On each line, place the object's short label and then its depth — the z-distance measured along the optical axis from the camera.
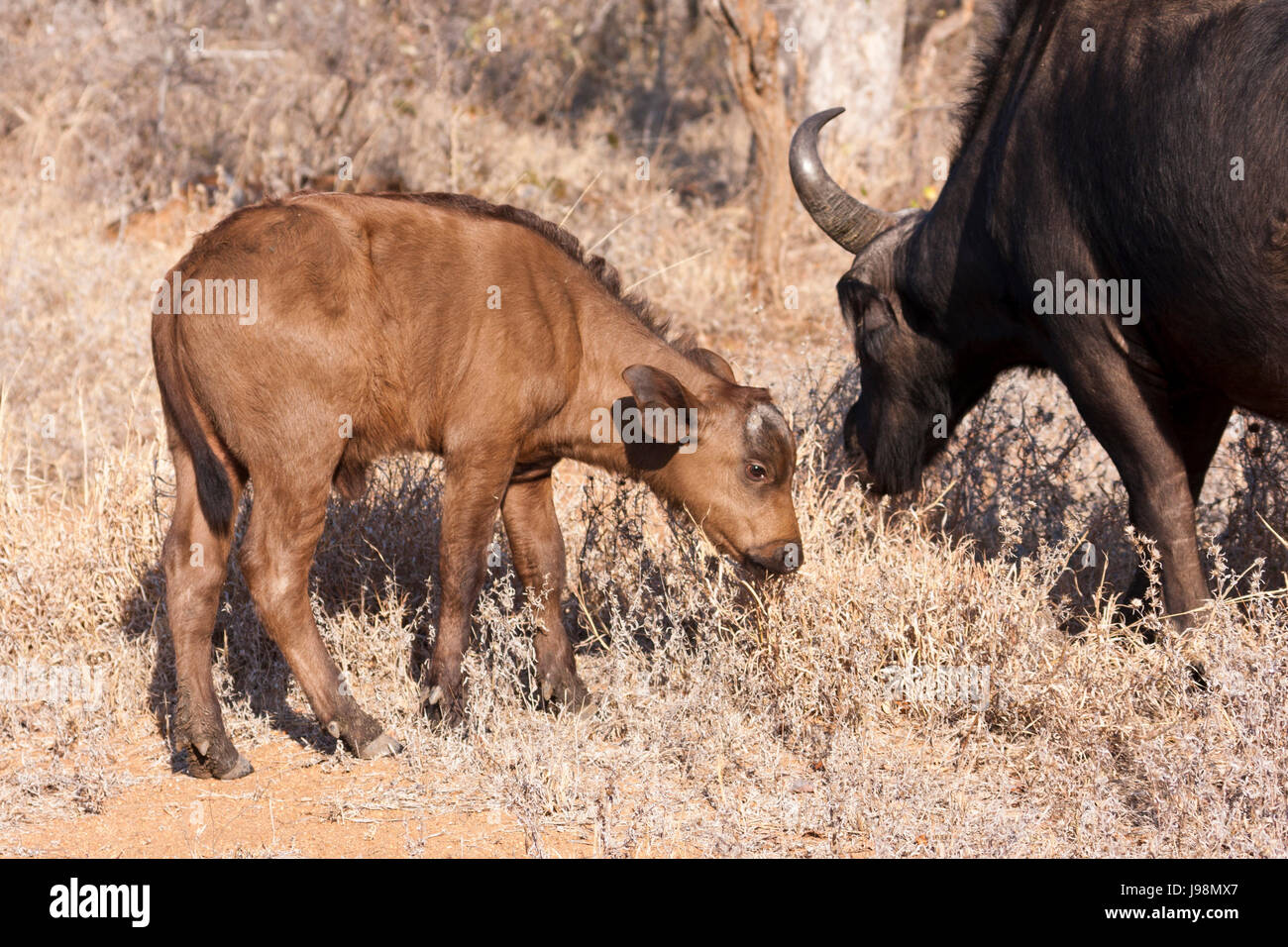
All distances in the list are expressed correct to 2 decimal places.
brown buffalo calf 4.94
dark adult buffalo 4.75
